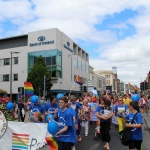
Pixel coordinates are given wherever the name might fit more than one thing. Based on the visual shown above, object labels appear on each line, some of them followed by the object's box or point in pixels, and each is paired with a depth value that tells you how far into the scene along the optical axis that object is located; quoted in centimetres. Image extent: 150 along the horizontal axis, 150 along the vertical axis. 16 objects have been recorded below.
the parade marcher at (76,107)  634
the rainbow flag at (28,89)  937
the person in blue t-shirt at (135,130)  348
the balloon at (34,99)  579
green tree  2695
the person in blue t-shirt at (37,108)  581
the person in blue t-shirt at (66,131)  316
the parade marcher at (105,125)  522
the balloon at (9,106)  600
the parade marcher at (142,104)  1392
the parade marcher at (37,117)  499
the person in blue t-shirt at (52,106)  620
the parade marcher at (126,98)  949
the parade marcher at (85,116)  695
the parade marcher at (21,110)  1091
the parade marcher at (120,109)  567
